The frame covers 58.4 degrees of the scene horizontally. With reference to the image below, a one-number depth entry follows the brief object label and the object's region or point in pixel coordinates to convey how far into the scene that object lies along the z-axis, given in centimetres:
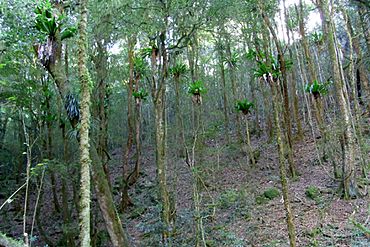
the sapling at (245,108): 1302
